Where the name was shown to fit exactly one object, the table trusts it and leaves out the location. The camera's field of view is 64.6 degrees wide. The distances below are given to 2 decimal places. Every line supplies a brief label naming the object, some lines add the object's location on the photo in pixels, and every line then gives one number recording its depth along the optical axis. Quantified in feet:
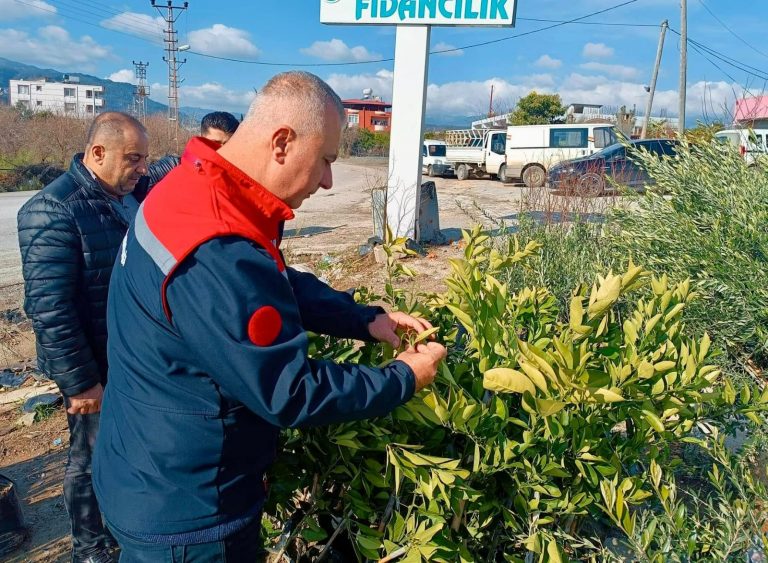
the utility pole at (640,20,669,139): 104.88
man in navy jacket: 3.81
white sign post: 25.53
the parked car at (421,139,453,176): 85.25
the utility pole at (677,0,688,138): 76.55
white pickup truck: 74.33
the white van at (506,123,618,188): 62.08
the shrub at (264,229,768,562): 4.45
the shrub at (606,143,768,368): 8.79
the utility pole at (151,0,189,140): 118.83
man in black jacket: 7.89
